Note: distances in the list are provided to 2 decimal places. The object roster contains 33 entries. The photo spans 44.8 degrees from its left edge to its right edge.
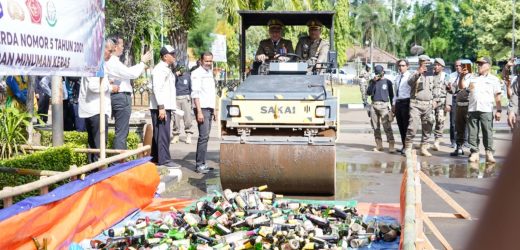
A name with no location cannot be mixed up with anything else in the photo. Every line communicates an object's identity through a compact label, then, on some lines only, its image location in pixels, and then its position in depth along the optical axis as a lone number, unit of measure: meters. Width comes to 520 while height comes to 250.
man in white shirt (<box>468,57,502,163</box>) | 11.27
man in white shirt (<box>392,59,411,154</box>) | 12.71
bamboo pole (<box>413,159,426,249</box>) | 3.88
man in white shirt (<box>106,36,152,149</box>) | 8.59
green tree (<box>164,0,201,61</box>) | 21.83
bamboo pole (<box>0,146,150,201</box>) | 4.51
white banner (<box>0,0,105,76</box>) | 4.79
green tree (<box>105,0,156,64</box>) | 26.73
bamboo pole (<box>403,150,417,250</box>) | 3.30
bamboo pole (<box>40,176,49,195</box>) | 5.32
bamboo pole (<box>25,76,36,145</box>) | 10.67
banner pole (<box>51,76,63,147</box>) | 8.80
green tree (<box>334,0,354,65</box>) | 60.34
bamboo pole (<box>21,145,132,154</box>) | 7.64
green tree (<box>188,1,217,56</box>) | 75.44
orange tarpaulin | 4.58
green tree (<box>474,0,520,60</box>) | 56.81
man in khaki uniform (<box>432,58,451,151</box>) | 12.57
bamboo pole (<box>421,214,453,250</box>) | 5.43
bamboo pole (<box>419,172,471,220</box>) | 5.61
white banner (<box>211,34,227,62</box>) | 24.34
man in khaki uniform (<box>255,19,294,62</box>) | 9.78
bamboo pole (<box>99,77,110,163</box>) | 6.95
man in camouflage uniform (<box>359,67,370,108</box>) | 17.57
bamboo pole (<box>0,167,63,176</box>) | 5.74
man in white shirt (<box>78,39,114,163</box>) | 8.27
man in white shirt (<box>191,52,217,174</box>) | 10.02
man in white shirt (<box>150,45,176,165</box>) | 9.47
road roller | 7.59
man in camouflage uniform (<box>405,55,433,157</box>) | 12.31
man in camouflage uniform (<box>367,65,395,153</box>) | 13.18
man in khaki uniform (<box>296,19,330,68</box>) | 9.64
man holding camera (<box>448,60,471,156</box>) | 12.11
